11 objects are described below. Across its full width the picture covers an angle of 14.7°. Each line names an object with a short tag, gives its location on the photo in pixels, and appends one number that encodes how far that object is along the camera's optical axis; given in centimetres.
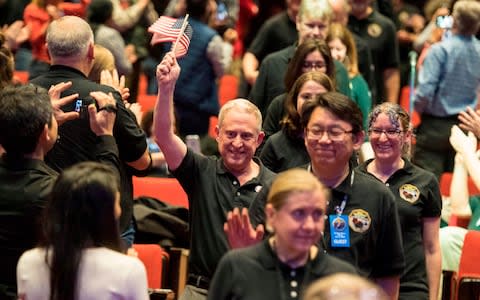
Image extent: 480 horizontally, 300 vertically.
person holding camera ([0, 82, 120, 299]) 783
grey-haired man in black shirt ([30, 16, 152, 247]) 914
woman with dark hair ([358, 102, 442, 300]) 943
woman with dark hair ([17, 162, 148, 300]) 699
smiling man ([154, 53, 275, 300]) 889
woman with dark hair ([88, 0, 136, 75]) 1464
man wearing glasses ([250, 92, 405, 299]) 845
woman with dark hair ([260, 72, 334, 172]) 1004
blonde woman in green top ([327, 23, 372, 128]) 1292
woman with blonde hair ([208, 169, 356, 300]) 700
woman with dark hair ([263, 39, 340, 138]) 1119
